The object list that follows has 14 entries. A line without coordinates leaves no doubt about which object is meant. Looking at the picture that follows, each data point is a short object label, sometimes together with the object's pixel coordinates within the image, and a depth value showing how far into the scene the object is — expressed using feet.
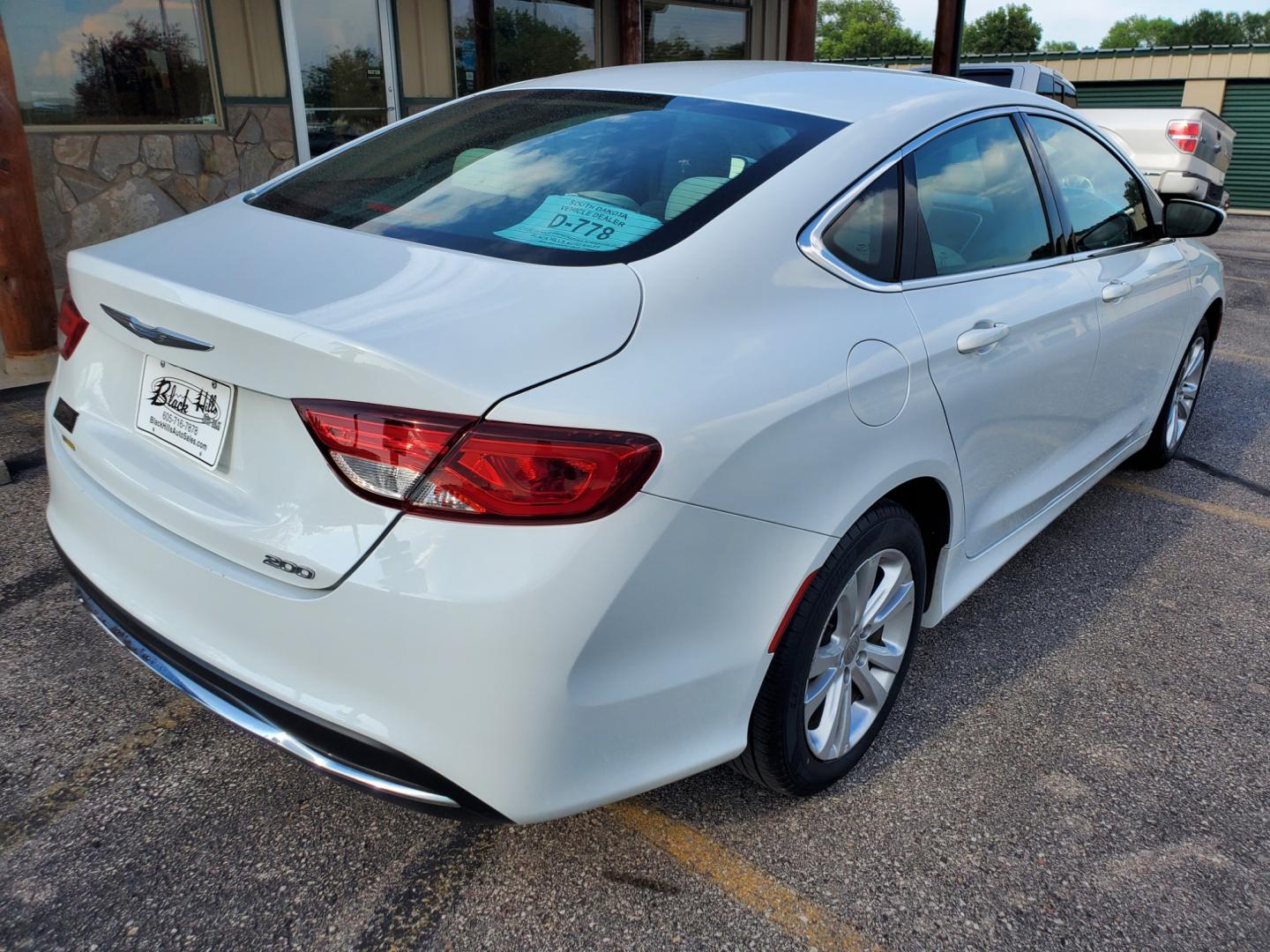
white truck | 34.71
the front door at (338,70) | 27.30
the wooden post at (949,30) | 37.55
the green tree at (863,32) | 347.97
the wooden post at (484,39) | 31.91
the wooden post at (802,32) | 32.68
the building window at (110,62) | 22.61
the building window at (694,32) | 39.29
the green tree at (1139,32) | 391.45
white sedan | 5.31
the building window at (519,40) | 31.99
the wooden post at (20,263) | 16.80
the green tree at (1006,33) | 344.08
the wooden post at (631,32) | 34.83
